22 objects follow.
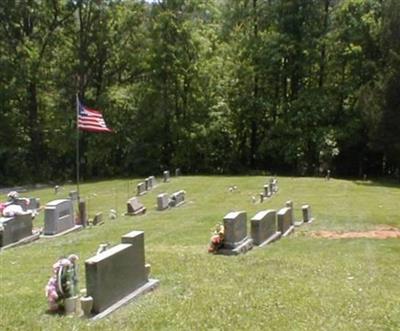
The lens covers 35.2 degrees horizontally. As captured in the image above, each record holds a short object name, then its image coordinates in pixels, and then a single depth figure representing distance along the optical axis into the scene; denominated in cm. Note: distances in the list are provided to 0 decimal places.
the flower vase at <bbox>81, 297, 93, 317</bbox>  767
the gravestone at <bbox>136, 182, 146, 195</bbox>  3048
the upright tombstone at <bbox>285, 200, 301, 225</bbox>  1815
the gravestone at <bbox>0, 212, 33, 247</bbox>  1642
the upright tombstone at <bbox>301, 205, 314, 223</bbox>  2000
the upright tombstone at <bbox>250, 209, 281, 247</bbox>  1473
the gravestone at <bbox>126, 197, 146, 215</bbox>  2331
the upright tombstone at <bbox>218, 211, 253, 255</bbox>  1341
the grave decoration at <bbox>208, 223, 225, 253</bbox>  1343
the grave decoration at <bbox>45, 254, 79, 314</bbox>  782
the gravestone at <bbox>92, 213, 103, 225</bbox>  2120
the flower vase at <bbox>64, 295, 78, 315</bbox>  777
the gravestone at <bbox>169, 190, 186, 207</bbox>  2550
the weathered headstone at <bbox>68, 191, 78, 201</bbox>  2681
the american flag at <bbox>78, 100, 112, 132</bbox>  2191
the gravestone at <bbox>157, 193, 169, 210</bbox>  2453
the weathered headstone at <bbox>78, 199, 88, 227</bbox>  2050
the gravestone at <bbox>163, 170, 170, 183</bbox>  3528
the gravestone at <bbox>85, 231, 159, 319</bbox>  777
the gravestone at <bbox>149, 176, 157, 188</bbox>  3218
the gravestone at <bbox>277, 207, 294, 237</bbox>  1689
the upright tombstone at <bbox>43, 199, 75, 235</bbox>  1866
